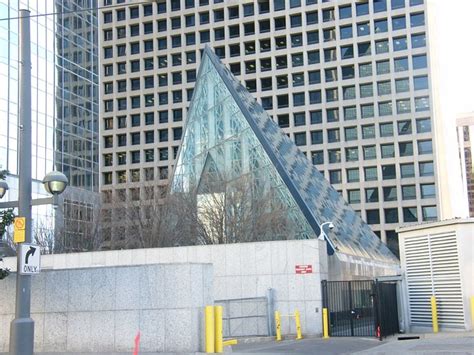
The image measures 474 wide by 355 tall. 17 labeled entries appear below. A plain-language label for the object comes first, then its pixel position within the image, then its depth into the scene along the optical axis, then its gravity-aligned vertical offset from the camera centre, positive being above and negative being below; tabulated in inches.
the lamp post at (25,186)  473.1 +72.6
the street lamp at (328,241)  1142.2 +60.7
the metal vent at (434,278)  895.1 -7.7
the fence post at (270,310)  887.7 -44.6
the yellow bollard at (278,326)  855.1 -64.1
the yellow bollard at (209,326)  566.3 -40.7
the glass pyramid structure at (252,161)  1296.8 +269.5
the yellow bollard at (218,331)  579.8 -45.8
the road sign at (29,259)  478.8 +18.5
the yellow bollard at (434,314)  890.1 -56.9
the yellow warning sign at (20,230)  490.6 +40.6
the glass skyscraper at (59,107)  2025.1 +623.8
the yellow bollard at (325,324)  868.0 -64.3
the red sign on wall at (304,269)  900.0 +9.7
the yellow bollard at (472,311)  857.5 -52.8
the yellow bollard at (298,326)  863.1 -64.7
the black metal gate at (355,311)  860.0 -49.3
